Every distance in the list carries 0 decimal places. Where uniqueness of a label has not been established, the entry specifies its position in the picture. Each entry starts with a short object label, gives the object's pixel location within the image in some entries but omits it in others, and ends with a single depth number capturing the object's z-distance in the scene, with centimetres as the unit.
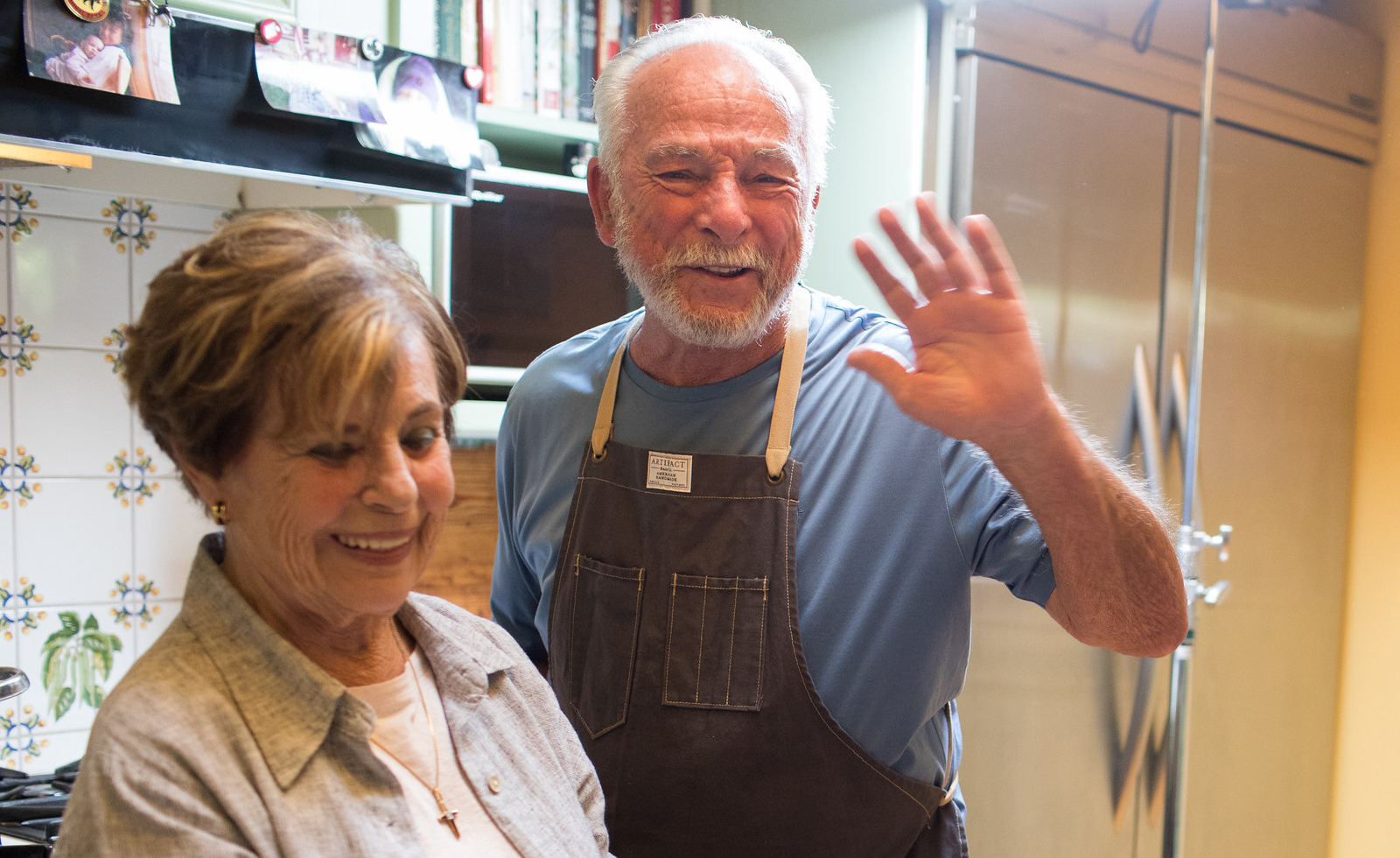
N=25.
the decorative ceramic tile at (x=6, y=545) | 179
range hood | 122
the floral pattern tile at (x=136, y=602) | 190
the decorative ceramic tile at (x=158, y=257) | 190
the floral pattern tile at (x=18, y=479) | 179
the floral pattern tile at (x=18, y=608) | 179
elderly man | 123
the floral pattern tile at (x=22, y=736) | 180
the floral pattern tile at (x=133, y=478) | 189
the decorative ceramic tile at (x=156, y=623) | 192
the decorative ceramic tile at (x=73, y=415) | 181
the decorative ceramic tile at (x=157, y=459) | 191
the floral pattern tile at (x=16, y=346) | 178
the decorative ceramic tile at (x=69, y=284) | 180
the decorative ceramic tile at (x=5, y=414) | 178
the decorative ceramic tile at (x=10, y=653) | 179
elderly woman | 72
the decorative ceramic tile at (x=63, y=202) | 180
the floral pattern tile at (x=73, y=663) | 182
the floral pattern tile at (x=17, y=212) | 178
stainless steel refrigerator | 216
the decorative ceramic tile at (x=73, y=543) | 181
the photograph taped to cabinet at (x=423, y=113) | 153
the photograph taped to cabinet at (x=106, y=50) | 121
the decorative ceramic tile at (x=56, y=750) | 183
